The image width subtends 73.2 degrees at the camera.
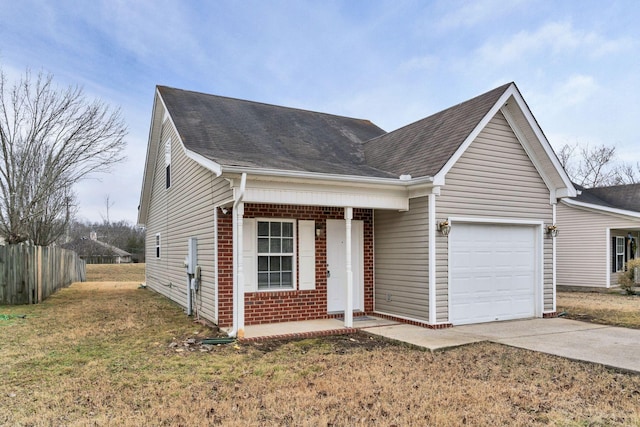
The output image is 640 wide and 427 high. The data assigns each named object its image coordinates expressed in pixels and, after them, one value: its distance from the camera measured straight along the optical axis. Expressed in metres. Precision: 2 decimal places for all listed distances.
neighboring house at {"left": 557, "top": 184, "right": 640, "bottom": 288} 16.12
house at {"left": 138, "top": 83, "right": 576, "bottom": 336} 8.12
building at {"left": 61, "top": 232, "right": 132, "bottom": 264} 42.69
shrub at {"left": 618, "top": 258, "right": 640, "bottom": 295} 14.28
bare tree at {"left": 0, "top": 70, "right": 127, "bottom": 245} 14.97
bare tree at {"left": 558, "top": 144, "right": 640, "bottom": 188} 36.19
